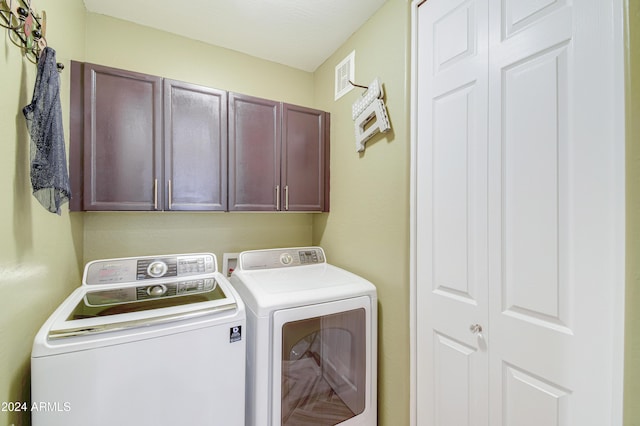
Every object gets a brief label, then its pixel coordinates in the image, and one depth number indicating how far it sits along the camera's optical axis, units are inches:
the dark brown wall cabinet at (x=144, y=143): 53.4
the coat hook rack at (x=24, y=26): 31.9
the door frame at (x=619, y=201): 28.1
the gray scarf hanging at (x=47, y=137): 34.2
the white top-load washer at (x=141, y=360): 35.0
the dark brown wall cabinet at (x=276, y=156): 67.6
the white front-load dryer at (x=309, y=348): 48.2
